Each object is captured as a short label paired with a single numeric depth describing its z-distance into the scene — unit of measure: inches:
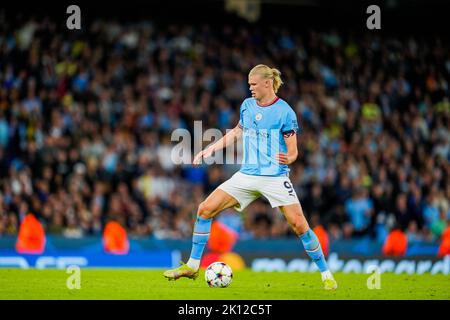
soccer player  415.2
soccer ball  424.8
